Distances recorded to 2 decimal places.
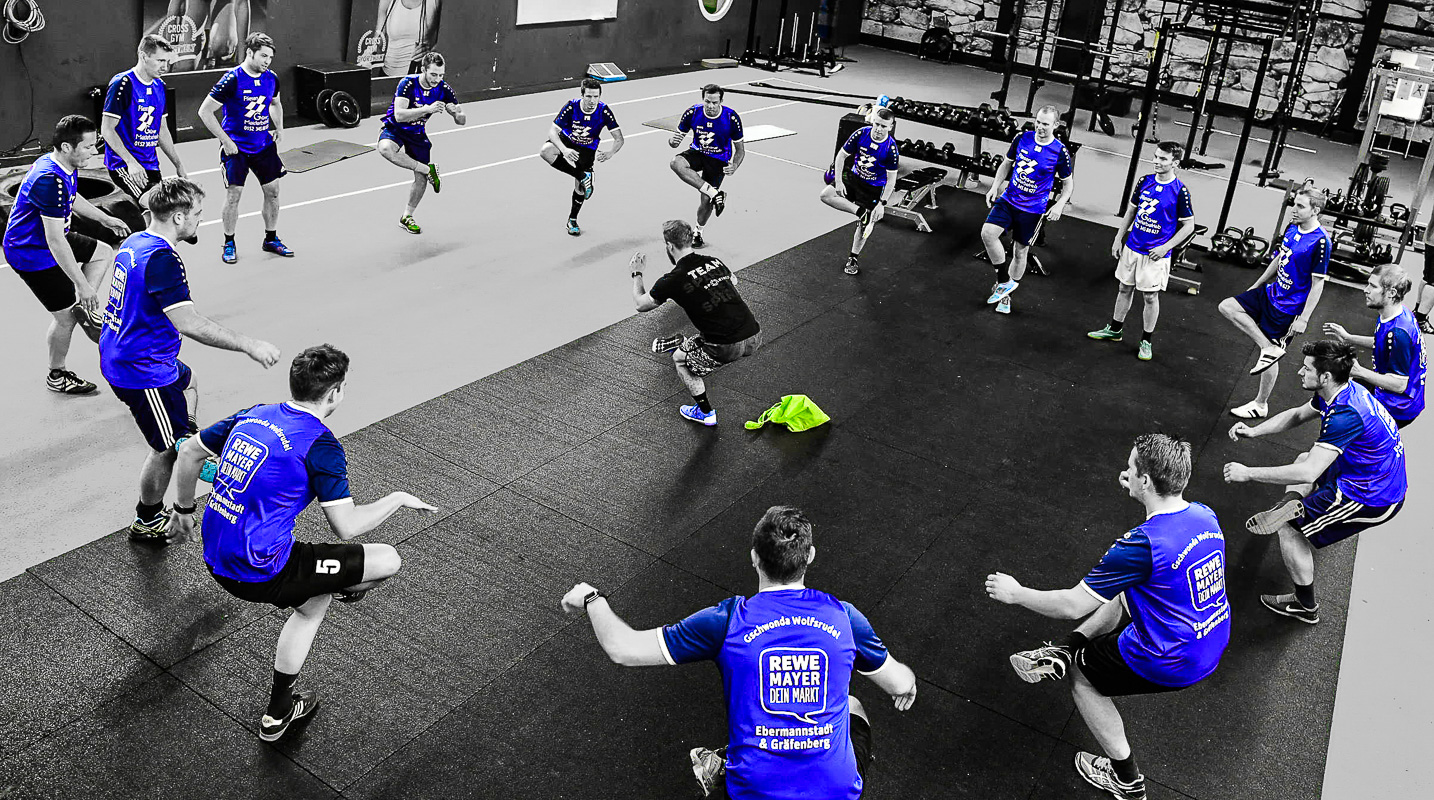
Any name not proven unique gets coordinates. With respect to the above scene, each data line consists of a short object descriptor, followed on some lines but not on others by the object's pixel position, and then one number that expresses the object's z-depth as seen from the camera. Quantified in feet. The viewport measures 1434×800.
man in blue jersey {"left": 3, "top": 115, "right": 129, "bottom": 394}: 19.48
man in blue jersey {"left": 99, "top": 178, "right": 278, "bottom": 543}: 15.42
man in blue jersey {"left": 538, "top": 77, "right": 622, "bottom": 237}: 33.47
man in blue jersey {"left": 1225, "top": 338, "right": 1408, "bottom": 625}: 16.58
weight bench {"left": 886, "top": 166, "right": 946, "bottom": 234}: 40.01
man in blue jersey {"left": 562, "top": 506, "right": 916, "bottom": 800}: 9.62
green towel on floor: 23.25
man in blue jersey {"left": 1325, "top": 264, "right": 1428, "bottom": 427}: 19.81
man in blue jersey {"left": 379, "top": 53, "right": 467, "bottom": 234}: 31.37
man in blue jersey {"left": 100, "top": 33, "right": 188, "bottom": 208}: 25.90
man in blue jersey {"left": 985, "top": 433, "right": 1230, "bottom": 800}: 12.21
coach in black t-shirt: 21.85
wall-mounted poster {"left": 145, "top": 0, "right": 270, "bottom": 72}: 37.70
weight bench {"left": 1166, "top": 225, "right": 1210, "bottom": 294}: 35.22
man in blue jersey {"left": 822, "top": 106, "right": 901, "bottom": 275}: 32.81
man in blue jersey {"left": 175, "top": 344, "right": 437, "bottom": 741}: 12.03
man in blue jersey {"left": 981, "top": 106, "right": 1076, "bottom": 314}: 29.76
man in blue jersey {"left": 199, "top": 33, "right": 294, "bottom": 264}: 27.48
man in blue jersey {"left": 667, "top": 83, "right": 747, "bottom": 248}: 33.47
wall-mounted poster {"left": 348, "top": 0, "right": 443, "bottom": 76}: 45.55
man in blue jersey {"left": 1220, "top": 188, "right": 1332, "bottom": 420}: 24.27
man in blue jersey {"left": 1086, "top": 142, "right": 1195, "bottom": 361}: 27.22
